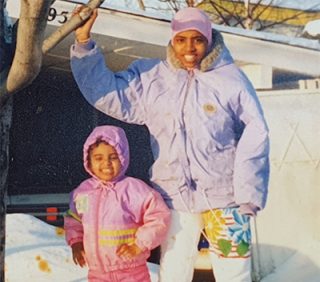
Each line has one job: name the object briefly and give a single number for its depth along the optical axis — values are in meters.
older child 2.92
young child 2.99
